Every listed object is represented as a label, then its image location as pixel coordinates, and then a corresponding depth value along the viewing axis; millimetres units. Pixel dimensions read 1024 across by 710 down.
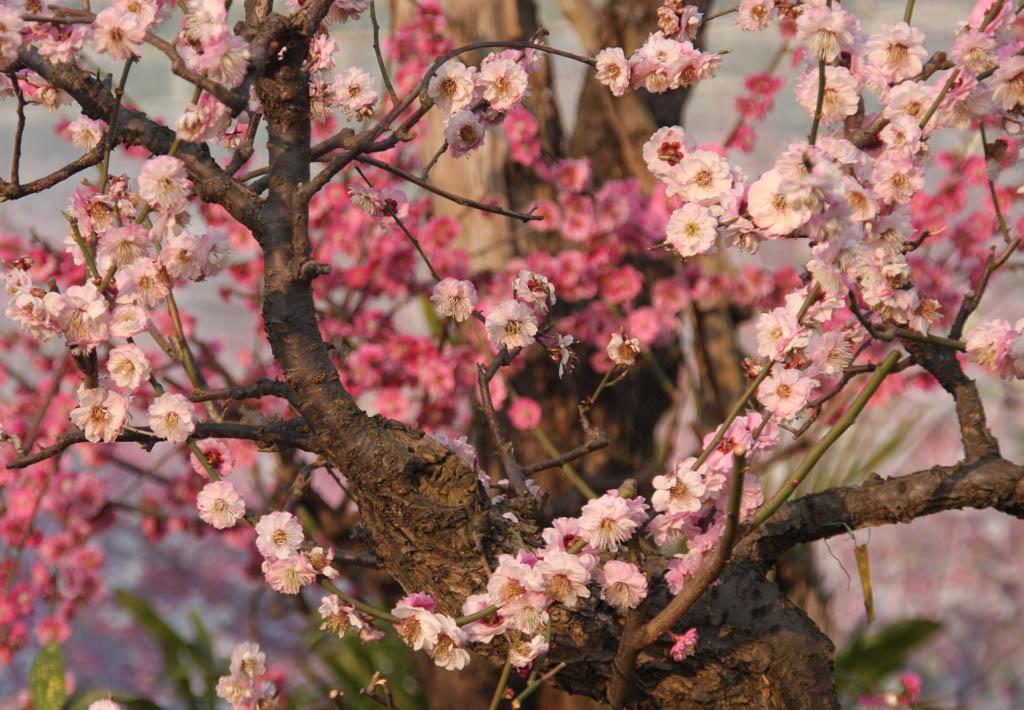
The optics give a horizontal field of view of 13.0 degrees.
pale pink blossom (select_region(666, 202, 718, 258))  2140
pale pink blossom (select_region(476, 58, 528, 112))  2172
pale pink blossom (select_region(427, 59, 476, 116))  2166
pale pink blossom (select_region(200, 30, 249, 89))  2068
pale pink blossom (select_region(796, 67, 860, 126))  2149
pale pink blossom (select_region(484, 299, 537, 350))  2200
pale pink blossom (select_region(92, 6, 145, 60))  2088
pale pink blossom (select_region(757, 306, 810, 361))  2131
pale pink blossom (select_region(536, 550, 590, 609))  2096
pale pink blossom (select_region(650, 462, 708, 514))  2136
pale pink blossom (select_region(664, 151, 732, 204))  2125
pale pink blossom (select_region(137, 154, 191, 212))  2091
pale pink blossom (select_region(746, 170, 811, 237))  2075
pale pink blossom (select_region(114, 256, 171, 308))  2120
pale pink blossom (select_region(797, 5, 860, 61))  2114
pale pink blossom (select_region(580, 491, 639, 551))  2109
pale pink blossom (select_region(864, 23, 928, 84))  2159
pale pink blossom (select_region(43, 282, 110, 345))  2112
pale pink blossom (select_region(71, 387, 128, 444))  2135
